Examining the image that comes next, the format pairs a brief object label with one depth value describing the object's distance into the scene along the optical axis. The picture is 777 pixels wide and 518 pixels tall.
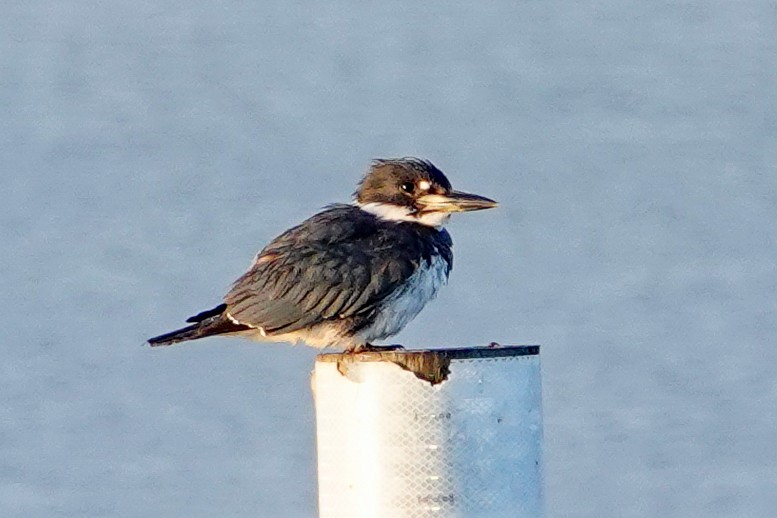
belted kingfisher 9.88
